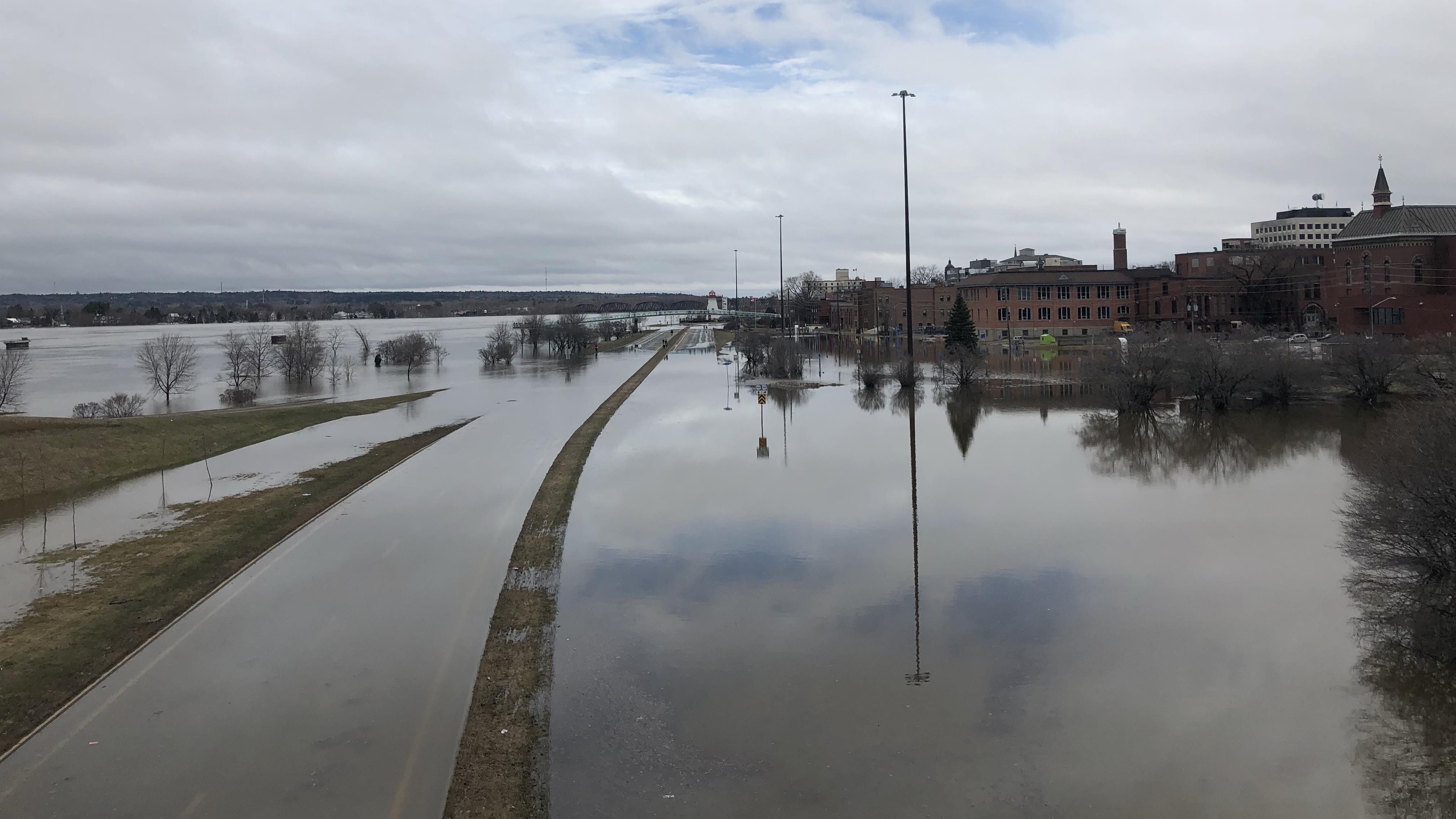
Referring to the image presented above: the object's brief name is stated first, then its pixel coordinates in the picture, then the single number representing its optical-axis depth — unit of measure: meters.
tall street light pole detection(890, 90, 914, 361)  42.50
